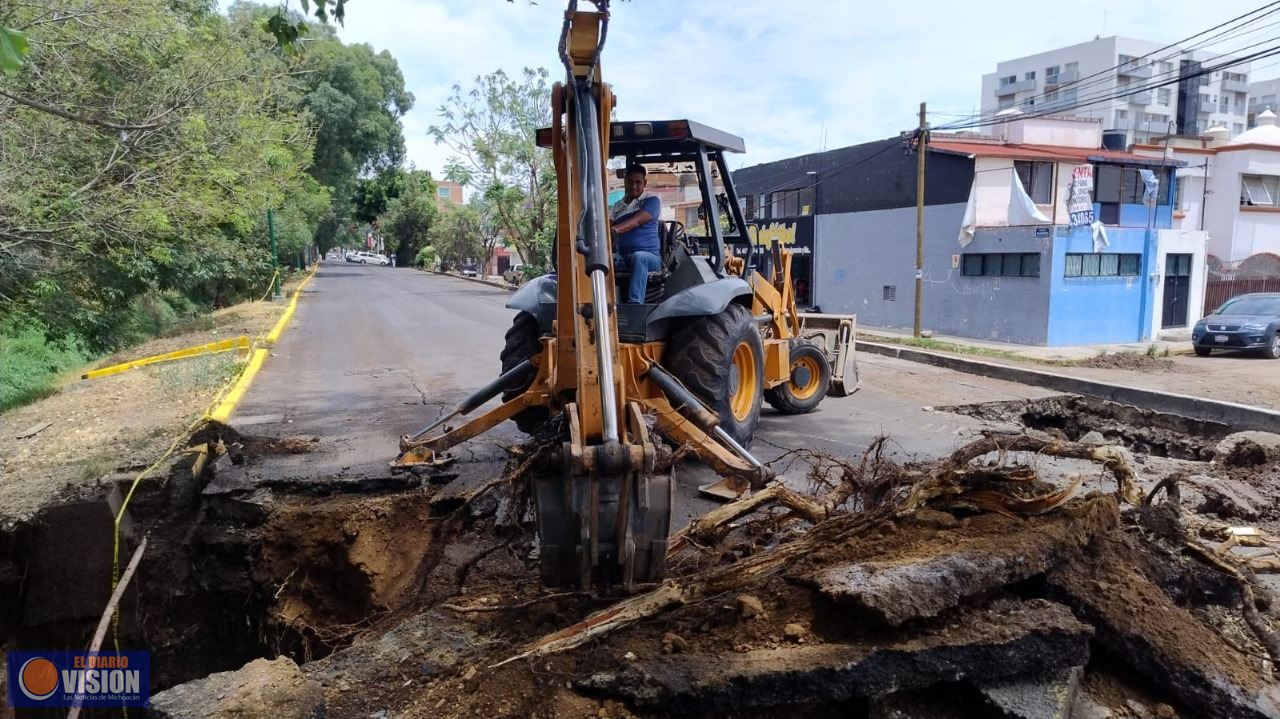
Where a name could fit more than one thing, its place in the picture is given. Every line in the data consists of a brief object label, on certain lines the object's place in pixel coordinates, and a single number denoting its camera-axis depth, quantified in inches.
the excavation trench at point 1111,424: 343.0
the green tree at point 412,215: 2401.6
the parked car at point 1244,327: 709.3
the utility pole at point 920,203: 803.4
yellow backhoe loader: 137.6
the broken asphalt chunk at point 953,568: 127.0
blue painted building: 871.7
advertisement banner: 823.1
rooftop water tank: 1175.0
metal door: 989.8
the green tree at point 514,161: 1188.5
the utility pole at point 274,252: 1013.7
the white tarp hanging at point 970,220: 919.0
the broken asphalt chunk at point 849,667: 119.1
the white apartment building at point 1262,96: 3276.8
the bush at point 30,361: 461.9
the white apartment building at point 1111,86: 2623.0
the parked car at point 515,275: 1280.1
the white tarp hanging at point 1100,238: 852.0
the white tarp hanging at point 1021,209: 888.9
